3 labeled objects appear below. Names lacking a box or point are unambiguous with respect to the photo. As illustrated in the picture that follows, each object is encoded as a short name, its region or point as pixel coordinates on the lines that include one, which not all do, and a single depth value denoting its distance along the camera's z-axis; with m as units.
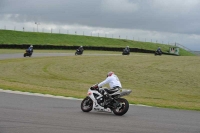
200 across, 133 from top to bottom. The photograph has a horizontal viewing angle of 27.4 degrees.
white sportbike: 13.69
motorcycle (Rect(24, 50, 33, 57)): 47.40
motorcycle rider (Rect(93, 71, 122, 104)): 13.91
